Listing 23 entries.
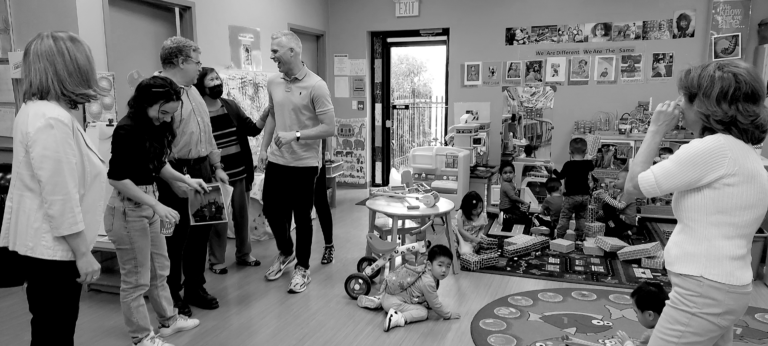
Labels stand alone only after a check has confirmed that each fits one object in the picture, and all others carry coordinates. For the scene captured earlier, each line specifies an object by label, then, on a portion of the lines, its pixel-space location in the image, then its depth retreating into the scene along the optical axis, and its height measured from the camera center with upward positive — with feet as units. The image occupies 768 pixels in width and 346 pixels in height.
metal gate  20.75 -0.87
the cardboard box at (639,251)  12.32 -3.51
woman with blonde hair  4.97 -0.74
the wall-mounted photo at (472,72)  19.02 +1.07
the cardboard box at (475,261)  12.05 -3.64
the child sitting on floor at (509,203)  15.95 -3.11
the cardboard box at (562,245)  13.43 -3.67
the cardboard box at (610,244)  12.90 -3.50
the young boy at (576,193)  14.43 -2.51
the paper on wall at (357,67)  20.81 +1.38
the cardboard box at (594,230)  14.67 -3.56
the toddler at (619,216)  14.74 -3.26
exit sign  19.65 +3.49
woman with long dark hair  7.06 -1.17
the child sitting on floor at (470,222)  12.69 -2.95
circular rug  8.67 -3.87
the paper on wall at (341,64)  21.02 +1.51
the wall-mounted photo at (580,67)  17.66 +1.15
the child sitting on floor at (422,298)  9.25 -3.51
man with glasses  8.65 -0.96
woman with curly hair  4.89 -0.88
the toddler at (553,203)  15.28 -2.92
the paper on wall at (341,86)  21.15 +0.64
